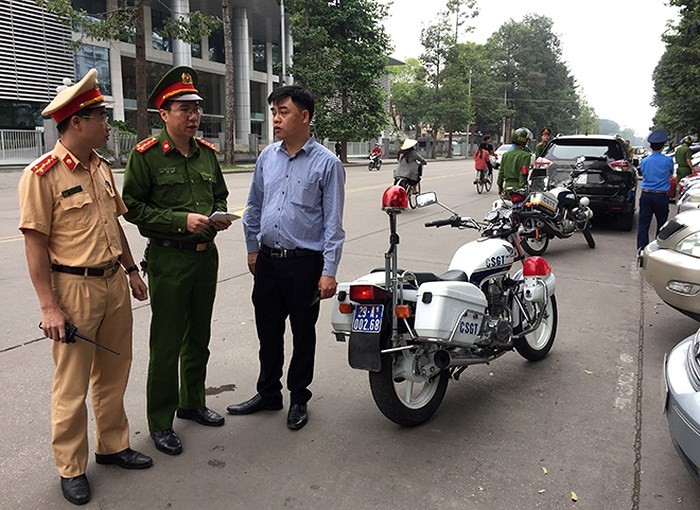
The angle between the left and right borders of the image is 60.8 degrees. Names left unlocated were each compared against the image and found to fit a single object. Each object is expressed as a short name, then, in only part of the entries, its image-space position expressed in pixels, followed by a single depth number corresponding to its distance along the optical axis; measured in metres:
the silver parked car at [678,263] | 4.69
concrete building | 25.17
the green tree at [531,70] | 71.81
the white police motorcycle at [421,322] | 3.31
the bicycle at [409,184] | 14.37
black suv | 10.90
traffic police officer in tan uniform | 2.66
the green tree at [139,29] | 20.53
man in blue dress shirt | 3.39
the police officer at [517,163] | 9.66
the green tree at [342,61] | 32.91
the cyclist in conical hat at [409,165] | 14.27
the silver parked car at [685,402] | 2.54
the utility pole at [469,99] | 51.69
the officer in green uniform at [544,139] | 13.79
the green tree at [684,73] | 21.34
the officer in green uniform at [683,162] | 14.45
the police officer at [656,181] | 7.83
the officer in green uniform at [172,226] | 3.17
